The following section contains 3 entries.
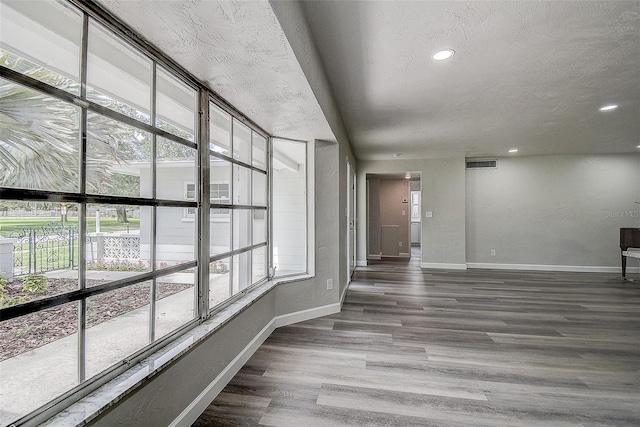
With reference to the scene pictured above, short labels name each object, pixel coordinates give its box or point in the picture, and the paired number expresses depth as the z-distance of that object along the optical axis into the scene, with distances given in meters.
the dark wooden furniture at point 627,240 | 4.99
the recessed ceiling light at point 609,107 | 3.14
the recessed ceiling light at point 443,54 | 2.07
